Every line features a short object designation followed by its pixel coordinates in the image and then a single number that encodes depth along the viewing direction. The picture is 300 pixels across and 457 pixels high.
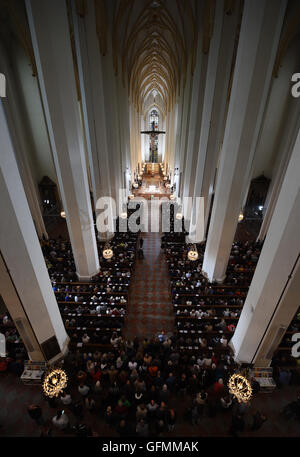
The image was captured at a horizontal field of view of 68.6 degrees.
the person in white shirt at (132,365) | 6.48
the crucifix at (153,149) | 43.04
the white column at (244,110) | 6.05
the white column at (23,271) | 4.55
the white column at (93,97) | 9.40
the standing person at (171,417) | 5.32
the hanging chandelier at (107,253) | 9.63
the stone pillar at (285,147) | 12.57
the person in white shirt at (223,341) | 7.35
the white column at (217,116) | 8.86
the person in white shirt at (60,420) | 5.31
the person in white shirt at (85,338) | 7.34
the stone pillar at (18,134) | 11.73
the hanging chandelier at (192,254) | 9.34
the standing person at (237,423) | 5.27
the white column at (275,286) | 4.52
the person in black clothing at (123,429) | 5.14
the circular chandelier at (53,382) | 4.53
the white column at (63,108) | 6.34
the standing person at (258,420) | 5.37
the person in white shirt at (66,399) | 5.81
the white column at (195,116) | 12.01
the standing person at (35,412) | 5.38
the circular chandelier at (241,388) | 4.52
